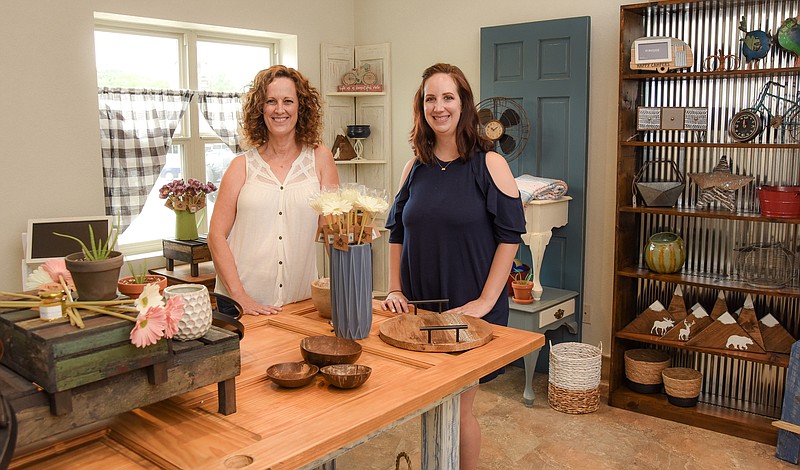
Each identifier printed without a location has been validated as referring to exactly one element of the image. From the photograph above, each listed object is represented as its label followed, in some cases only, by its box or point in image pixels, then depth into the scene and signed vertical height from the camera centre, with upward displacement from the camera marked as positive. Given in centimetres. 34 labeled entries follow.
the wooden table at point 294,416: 139 -54
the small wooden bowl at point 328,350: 182 -47
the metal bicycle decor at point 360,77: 545 +70
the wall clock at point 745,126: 369 +21
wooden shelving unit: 375 -28
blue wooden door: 436 +41
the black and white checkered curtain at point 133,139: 439 +19
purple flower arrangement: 442 -15
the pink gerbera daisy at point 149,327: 135 -30
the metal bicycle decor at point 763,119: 368 +24
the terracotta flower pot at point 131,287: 160 -26
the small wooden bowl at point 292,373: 171 -50
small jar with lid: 138 -26
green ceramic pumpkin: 399 -48
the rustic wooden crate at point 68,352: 127 -33
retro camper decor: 381 +60
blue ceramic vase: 207 -35
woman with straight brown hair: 251 -15
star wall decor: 382 -10
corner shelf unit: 545 +43
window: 445 +67
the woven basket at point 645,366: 407 -113
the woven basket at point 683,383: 390 -118
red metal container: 355 -18
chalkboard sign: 374 -34
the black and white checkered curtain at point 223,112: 491 +40
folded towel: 418 -13
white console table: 421 -34
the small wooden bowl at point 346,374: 170 -49
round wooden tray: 201 -48
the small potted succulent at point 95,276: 146 -22
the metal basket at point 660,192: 396 -14
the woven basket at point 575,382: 396 -120
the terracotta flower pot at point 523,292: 424 -74
